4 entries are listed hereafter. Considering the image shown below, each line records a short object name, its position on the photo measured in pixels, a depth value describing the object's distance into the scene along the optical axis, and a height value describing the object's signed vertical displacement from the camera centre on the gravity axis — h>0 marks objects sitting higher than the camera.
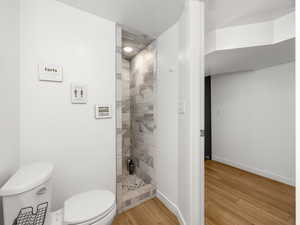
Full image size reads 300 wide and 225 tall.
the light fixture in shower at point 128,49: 2.28 +1.11
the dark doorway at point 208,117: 3.45 -0.13
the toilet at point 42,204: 0.85 -0.69
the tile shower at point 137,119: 1.70 -0.12
